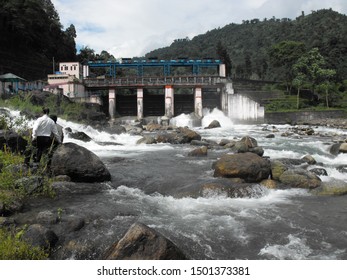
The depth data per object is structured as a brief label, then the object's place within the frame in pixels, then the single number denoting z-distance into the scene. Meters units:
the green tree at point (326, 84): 50.06
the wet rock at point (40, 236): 6.27
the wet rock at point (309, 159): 15.55
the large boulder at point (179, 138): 24.42
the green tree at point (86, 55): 73.88
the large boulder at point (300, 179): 11.39
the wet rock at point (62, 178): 10.88
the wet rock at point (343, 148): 18.45
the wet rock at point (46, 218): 7.54
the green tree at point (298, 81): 49.97
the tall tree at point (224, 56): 74.62
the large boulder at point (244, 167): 11.81
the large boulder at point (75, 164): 11.15
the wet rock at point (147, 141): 23.60
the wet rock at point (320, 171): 13.30
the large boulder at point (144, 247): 5.39
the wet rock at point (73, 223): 7.34
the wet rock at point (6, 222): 7.03
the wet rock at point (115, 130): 29.20
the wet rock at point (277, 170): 12.27
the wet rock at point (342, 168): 13.95
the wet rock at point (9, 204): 7.80
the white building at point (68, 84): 44.09
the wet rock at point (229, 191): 10.43
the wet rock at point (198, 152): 18.28
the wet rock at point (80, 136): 22.94
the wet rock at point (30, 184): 9.27
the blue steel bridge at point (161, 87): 47.34
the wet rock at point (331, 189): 10.81
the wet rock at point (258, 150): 17.33
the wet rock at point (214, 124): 39.62
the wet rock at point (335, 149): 18.86
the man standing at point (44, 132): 10.27
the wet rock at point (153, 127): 37.38
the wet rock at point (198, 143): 23.28
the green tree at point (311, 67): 51.75
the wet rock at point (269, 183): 11.30
